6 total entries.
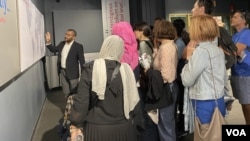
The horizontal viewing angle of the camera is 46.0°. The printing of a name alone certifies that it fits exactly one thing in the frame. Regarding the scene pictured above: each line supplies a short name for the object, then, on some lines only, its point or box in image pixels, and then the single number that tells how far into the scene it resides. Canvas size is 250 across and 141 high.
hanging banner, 7.46
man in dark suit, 4.78
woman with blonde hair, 2.23
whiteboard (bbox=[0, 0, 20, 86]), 2.10
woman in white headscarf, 1.94
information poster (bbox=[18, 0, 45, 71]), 2.93
